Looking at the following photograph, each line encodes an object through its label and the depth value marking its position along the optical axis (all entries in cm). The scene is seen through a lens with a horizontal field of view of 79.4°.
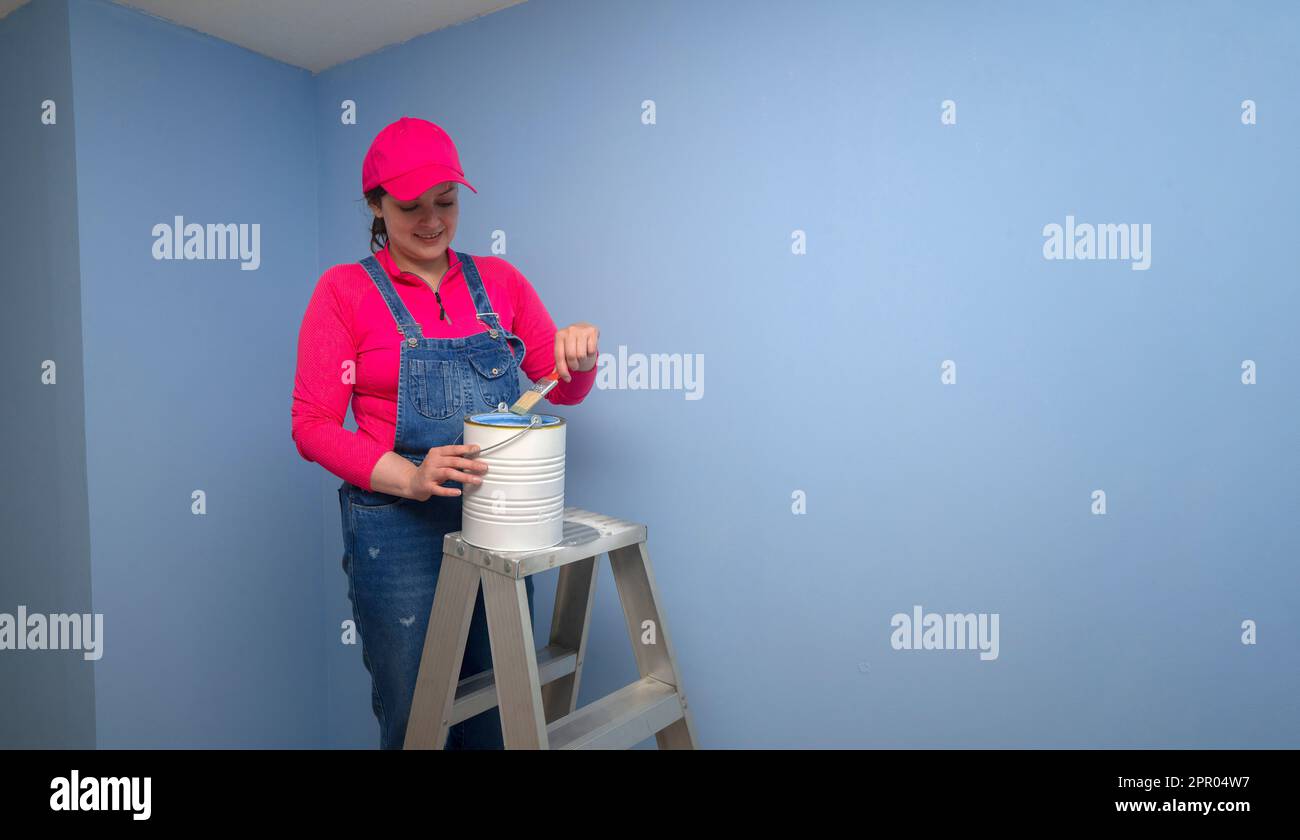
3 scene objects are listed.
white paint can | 116
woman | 129
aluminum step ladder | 116
